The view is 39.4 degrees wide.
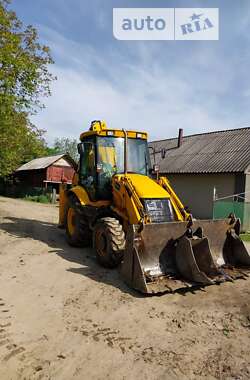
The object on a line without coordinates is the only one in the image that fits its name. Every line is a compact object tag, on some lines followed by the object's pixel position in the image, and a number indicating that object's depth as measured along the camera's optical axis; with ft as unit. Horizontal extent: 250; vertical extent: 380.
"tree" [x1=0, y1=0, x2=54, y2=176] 39.81
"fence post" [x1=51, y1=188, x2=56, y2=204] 98.24
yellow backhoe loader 18.62
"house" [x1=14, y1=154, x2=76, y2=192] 110.63
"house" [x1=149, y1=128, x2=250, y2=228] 55.88
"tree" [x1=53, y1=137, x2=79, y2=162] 233.35
